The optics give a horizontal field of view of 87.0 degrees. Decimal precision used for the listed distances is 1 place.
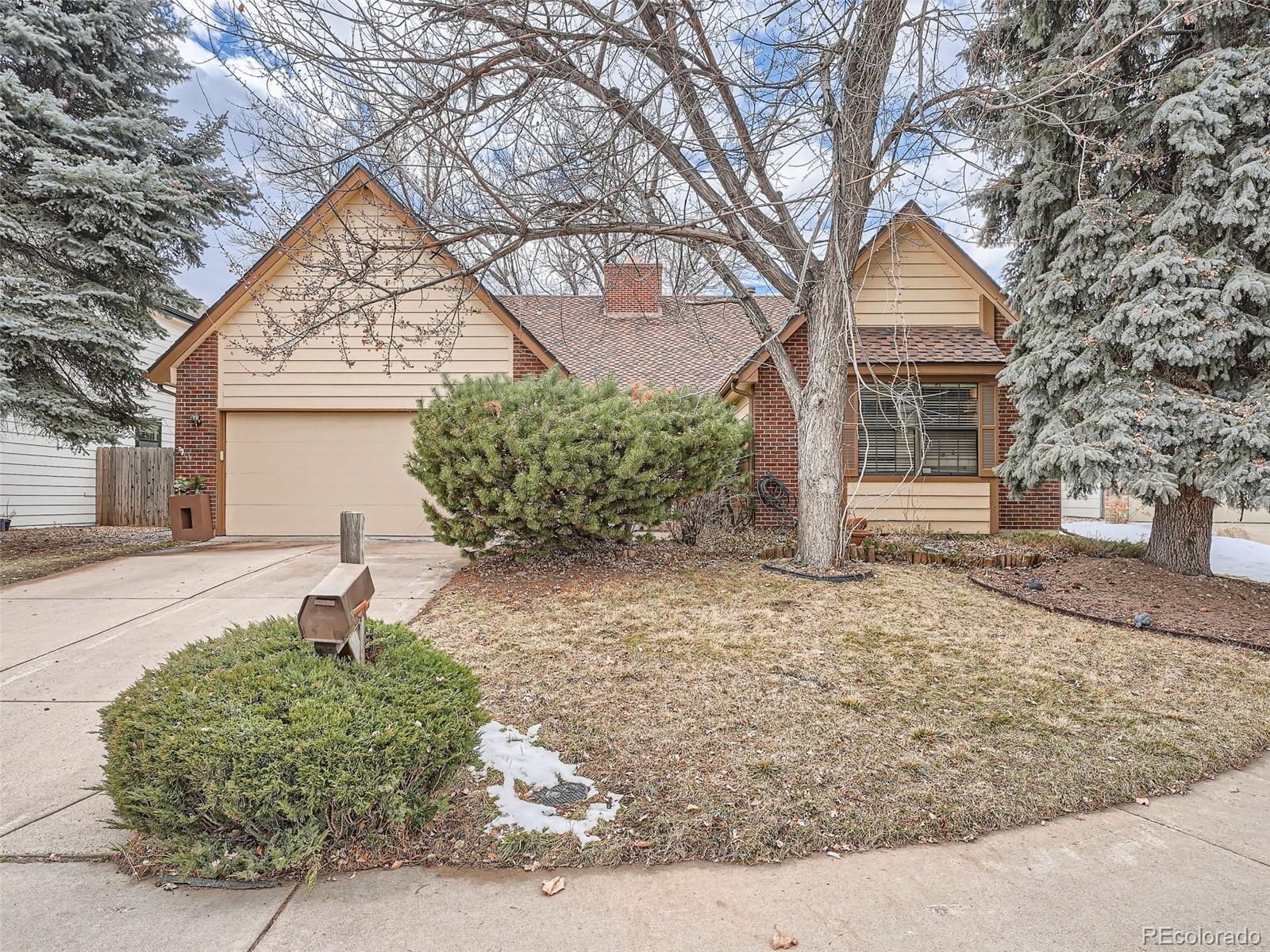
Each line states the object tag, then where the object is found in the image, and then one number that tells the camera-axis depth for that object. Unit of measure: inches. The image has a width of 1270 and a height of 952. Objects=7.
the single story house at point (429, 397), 411.2
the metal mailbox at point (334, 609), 99.9
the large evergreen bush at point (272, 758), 88.7
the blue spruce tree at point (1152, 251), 250.1
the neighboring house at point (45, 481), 486.3
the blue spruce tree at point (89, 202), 341.7
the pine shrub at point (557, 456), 254.4
